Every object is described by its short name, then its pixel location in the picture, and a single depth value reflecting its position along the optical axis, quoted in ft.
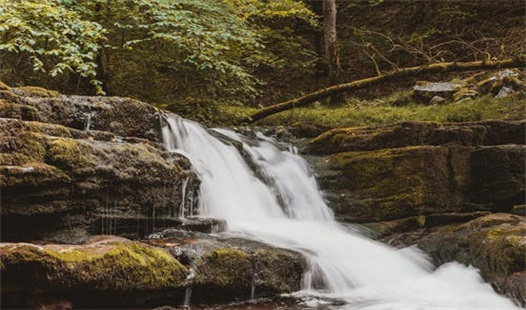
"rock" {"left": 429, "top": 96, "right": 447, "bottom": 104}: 35.99
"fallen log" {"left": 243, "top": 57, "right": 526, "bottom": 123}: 30.30
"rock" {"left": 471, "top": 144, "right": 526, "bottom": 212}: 22.98
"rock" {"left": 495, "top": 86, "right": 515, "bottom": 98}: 32.05
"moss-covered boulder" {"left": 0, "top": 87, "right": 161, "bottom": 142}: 17.03
